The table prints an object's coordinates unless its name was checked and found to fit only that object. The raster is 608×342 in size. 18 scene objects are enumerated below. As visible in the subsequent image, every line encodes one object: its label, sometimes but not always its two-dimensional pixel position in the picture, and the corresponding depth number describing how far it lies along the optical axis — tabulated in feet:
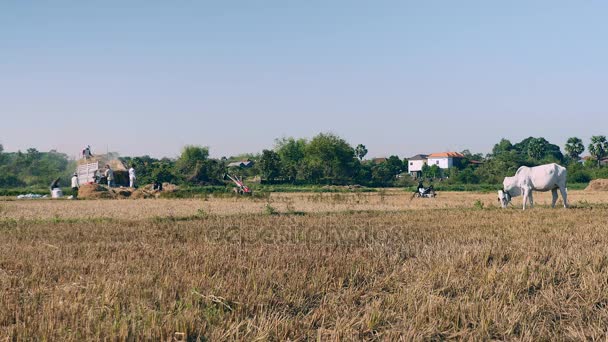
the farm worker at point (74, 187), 107.23
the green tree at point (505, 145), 430.77
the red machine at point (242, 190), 109.58
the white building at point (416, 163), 424.66
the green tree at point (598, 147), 283.18
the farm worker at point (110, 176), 124.36
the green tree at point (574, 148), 306.14
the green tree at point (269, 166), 226.79
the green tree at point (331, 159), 229.86
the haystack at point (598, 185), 150.82
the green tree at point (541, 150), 327.88
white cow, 65.41
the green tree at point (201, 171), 208.23
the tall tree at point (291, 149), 316.60
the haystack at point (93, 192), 101.48
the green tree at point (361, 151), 442.83
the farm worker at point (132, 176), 127.54
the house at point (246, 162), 382.42
